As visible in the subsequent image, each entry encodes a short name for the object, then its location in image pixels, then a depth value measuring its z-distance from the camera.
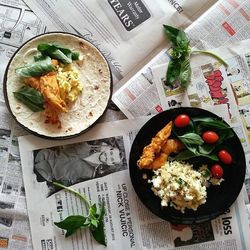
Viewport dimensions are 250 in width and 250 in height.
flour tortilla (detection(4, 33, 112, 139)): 0.85
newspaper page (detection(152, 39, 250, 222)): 0.90
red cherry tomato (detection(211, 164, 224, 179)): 0.84
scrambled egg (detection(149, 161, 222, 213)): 0.81
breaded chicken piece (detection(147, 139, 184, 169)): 0.84
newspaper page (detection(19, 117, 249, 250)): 0.88
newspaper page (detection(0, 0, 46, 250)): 0.87
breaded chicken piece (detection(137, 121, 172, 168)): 0.83
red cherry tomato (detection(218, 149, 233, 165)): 0.85
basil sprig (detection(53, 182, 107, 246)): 0.86
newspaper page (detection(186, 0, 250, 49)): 0.92
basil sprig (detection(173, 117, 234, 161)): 0.84
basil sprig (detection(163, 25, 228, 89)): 0.89
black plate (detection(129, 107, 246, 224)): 0.85
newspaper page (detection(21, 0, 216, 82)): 0.91
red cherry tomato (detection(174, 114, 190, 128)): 0.85
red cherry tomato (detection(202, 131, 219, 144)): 0.84
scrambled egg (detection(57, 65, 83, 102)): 0.84
